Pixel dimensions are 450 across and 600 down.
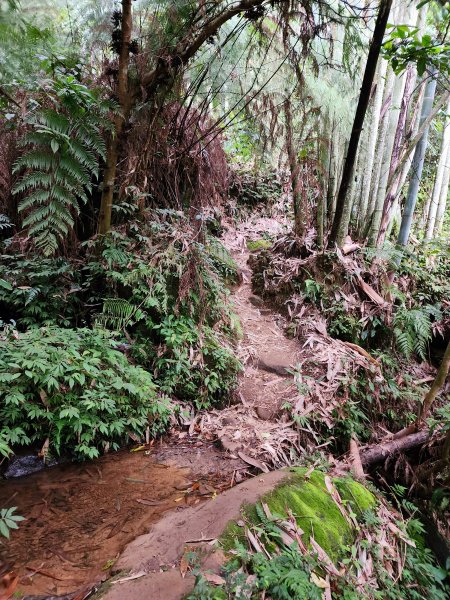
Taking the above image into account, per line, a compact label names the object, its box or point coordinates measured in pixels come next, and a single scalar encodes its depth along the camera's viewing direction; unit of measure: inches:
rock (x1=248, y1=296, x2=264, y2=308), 226.0
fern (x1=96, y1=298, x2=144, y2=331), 146.9
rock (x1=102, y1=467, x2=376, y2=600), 71.7
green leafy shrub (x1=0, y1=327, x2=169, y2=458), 106.1
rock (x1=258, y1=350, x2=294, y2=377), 177.6
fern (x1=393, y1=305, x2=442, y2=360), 187.5
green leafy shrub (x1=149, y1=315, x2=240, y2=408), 146.4
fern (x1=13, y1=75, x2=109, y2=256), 127.9
